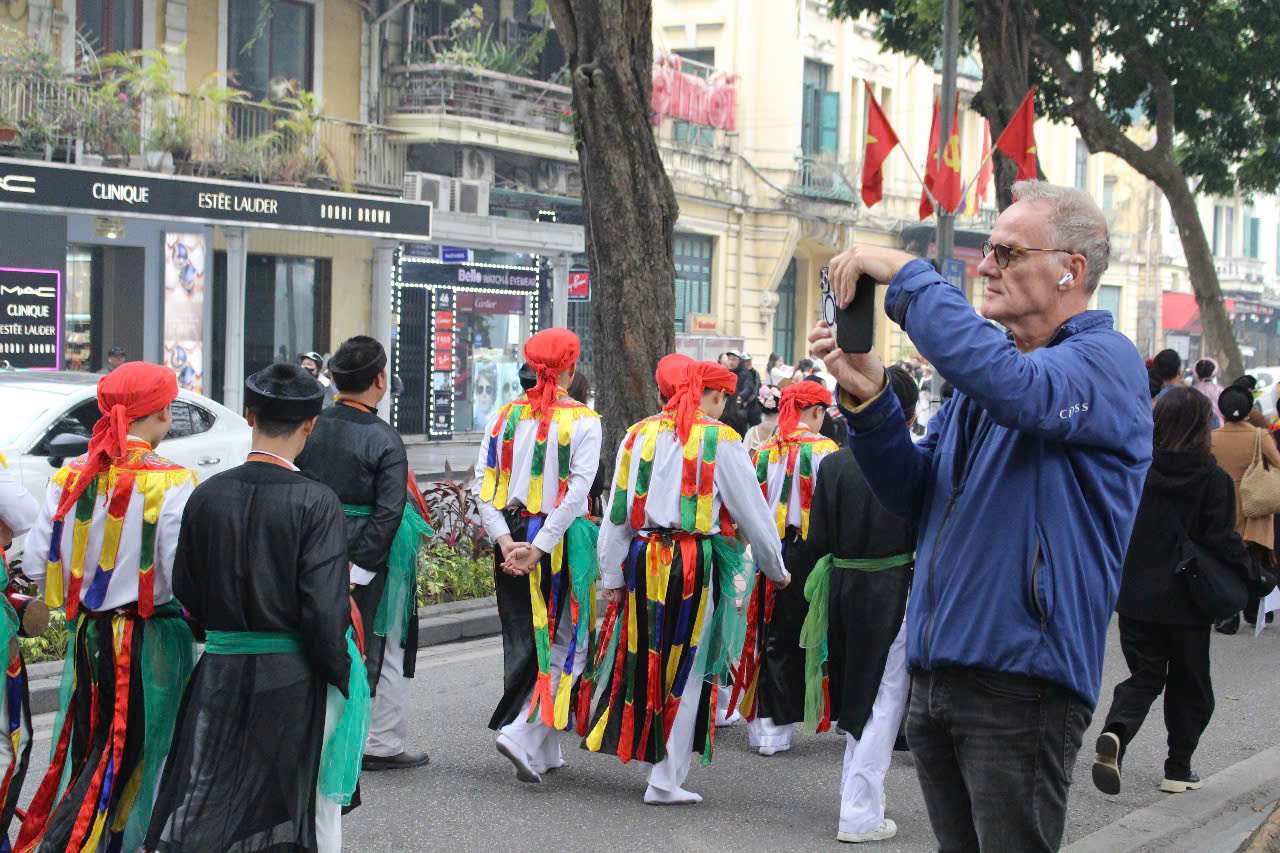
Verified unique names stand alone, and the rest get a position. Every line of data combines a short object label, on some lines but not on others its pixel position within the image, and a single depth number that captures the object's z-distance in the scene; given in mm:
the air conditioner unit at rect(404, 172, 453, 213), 25844
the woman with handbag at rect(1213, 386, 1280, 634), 10664
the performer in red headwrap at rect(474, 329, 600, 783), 6934
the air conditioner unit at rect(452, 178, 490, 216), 26531
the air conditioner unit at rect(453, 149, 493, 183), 26812
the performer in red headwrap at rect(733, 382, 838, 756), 7543
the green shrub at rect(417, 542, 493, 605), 11023
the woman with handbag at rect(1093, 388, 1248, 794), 6883
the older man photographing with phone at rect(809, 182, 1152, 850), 3119
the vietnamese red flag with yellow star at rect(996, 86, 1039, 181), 16953
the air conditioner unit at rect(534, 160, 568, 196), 28719
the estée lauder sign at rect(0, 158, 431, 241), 19953
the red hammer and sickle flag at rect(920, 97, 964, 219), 18125
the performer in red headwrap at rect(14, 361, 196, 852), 4922
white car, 10914
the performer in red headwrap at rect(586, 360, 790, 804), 6613
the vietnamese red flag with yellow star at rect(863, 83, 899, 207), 18844
